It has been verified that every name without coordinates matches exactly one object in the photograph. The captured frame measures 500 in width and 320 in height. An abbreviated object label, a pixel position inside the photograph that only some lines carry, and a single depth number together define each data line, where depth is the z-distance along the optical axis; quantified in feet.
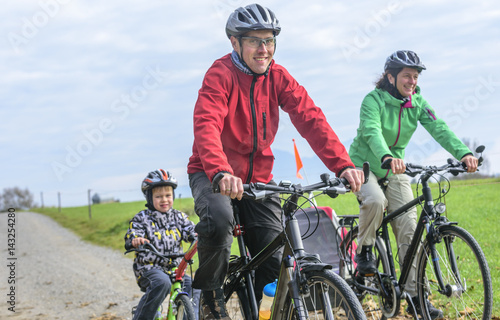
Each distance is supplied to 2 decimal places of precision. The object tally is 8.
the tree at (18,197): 162.73
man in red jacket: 12.02
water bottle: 11.97
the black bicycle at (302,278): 9.48
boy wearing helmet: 15.84
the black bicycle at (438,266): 14.53
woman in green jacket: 16.88
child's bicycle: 15.40
